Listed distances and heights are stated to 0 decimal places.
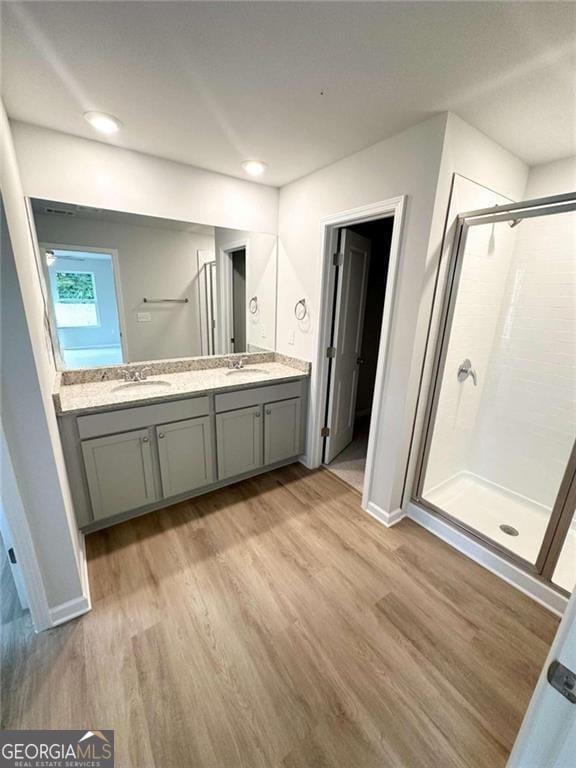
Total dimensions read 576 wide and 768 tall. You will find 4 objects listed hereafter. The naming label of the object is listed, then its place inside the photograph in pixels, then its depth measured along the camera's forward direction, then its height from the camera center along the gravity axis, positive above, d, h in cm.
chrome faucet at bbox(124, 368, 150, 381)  235 -62
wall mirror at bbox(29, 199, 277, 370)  206 +3
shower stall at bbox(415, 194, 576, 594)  210 -61
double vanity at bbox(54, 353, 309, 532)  190 -92
